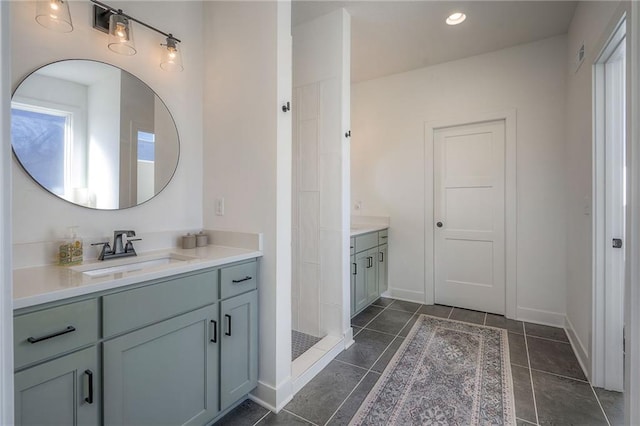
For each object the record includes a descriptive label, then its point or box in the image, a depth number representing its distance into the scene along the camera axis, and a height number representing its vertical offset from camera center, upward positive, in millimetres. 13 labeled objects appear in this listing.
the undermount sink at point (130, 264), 1404 -274
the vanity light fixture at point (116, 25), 1563 +1001
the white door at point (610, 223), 1843 -78
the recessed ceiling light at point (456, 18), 2445 +1637
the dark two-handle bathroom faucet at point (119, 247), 1561 -189
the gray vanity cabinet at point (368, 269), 2922 -623
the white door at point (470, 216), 3096 -52
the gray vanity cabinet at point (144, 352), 977 -578
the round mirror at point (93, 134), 1392 +419
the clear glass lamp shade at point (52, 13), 1339 +917
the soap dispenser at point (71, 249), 1407 -179
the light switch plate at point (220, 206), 1987 +40
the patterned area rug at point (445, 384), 1653 -1134
